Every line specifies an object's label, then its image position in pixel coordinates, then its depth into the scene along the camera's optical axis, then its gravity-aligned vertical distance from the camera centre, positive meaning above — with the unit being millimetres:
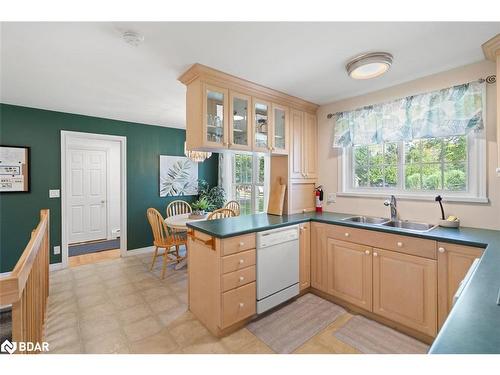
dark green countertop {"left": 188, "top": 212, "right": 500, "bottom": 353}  672 -424
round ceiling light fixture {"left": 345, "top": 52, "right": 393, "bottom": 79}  1890 +982
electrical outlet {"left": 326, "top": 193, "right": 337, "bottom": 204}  3117 -165
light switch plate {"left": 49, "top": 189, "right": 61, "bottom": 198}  3446 -92
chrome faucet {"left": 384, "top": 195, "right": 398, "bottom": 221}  2529 -221
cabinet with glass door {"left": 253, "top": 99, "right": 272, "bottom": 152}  2633 +674
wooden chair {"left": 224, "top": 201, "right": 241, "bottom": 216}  3929 -333
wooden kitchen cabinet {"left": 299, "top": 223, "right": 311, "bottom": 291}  2572 -769
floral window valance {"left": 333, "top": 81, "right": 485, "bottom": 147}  2057 +668
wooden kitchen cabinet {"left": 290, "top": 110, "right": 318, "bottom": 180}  3001 +512
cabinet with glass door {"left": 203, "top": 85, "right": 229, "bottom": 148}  2213 +662
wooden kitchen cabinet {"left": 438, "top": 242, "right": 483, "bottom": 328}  1691 -608
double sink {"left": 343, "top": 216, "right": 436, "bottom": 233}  2361 -394
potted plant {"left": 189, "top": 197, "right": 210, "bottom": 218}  3630 -373
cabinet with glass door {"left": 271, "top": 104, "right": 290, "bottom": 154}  2826 +676
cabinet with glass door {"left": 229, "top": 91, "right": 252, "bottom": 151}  2387 +658
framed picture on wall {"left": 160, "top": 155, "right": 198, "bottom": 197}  4504 +195
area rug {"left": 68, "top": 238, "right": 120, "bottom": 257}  4363 -1170
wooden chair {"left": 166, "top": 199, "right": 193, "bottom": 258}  4400 -412
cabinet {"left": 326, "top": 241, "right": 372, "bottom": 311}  2211 -842
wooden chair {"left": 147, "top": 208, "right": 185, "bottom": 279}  3277 -673
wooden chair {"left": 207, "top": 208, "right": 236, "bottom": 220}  3050 -355
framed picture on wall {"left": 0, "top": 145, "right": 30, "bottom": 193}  3119 +237
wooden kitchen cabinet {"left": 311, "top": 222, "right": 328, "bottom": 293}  2555 -777
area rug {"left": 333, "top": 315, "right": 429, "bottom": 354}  1817 -1236
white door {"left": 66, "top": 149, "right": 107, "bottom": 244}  4805 -181
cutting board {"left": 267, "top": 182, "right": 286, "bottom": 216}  2916 -166
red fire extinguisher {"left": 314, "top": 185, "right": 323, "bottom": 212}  3187 -182
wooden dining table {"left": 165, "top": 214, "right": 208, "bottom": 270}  3198 -501
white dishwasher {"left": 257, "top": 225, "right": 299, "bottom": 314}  2168 -772
